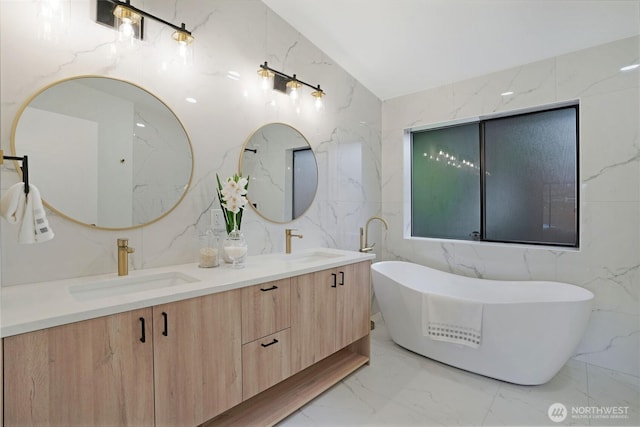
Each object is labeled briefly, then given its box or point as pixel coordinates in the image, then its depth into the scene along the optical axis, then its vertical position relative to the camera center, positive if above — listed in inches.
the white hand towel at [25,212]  44.3 +0.1
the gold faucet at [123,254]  62.1 -8.5
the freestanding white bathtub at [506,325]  79.4 -31.9
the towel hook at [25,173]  45.4 +5.9
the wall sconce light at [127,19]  62.1 +40.9
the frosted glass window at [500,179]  107.7 +12.8
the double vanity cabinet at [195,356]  40.6 -24.8
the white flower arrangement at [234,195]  72.8 +4.1
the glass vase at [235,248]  73.1 -8.7
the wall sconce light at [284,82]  91.1 +41.7
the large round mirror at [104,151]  56.2 +12.8
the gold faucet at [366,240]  122.3 -12.0
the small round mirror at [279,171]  91.7 +13.2
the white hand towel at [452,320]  85.9 -31.4
